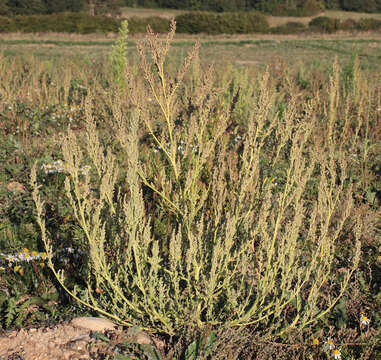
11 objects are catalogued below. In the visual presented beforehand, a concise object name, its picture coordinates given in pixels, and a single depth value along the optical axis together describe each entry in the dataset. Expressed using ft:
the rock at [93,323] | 6.84
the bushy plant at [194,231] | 5.96
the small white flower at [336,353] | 6.65
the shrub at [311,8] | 197.82
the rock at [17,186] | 12.29
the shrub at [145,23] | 120.47
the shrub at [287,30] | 129.49
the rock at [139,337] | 6.61
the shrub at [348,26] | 126.19
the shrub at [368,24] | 126.22
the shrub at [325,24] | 131.75
